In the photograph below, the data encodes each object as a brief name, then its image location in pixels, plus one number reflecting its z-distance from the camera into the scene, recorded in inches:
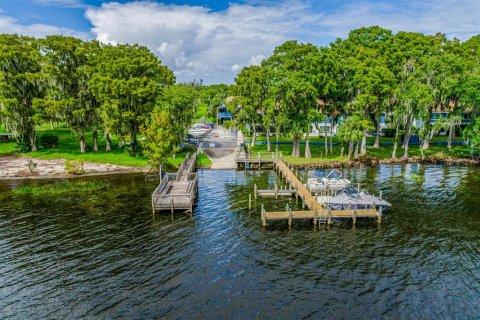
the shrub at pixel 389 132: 3159.5
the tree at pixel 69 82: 2244.1
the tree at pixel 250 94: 2413.9
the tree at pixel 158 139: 1872.5
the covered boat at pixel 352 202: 1304.1
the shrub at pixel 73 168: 2015.3
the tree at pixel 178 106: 2254.3
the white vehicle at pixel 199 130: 3521.2
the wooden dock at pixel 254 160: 2239.8
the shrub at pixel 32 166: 2036.2
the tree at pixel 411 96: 2054.6
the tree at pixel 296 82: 2118.1
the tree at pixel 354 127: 2105.1
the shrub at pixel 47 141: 2605.8
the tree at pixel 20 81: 2242.9
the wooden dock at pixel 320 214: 1229.1
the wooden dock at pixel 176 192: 1374.3
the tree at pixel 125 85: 2176.4
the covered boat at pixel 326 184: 1576.5
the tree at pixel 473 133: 2162.0
